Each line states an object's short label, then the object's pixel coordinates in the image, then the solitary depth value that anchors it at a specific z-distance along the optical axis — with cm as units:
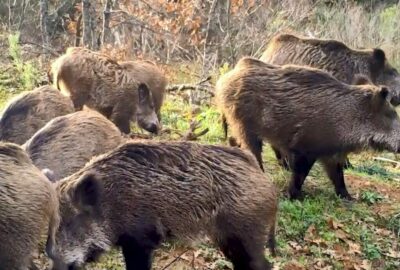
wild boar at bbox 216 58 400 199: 842
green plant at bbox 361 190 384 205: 893
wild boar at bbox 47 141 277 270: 569
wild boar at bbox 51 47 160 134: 975
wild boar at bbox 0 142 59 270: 505
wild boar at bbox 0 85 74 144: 781
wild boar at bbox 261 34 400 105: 1050
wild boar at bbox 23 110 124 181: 681
